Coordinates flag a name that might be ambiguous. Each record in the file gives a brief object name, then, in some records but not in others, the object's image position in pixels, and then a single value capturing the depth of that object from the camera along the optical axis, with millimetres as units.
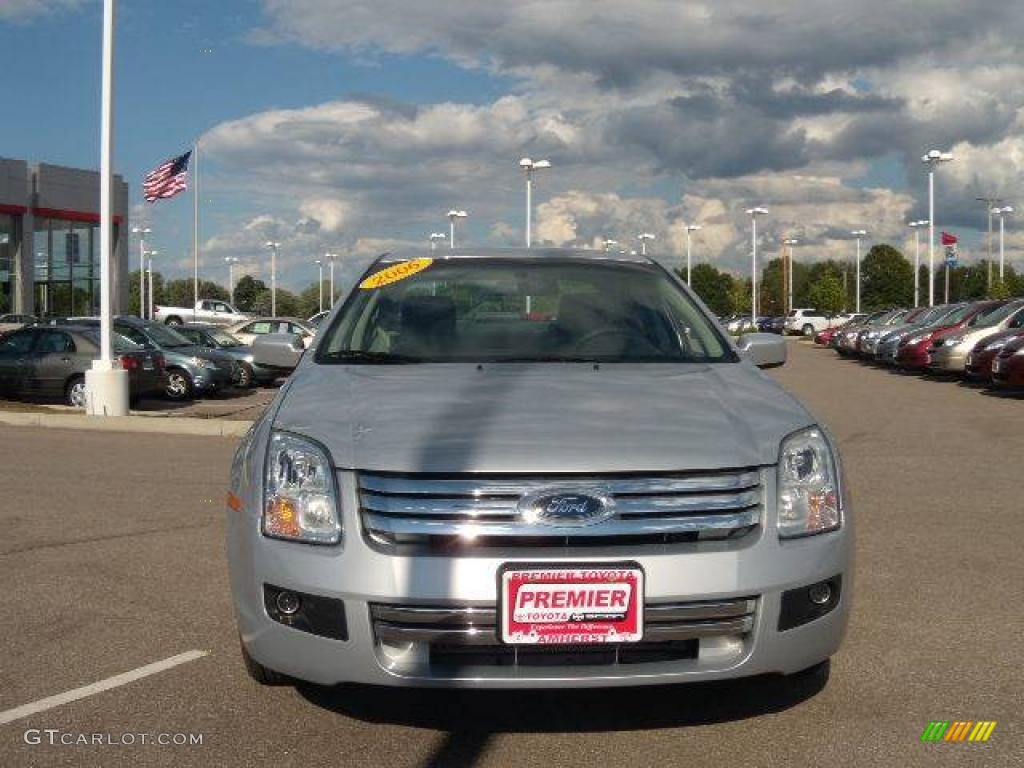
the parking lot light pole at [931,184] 49775
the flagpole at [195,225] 52781
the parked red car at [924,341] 26078
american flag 35438
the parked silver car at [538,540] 3326
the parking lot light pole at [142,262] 59900
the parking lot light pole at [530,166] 40250
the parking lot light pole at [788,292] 105206
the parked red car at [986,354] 20812
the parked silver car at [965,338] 23656
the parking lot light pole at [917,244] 58469
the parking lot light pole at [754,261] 68875
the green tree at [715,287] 133875
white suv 71250
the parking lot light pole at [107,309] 15414
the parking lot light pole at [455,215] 52694
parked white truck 55712
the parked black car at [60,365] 17438
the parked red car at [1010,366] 18500
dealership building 43375
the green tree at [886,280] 128750
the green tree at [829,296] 96562
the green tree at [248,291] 136862
